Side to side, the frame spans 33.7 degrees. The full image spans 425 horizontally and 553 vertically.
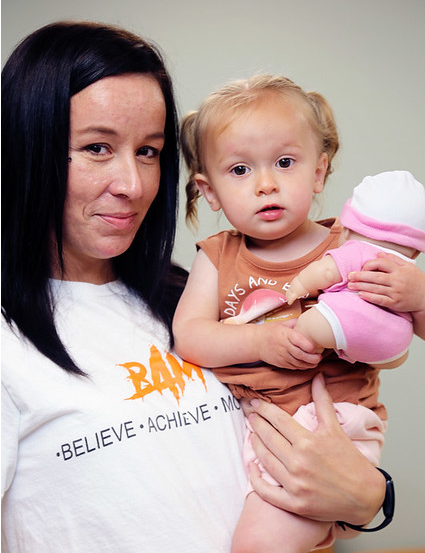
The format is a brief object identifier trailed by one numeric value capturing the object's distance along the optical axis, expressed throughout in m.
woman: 1.30
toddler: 1.38
